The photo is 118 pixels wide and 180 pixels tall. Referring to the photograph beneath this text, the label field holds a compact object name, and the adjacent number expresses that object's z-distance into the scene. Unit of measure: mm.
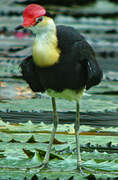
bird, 8320
